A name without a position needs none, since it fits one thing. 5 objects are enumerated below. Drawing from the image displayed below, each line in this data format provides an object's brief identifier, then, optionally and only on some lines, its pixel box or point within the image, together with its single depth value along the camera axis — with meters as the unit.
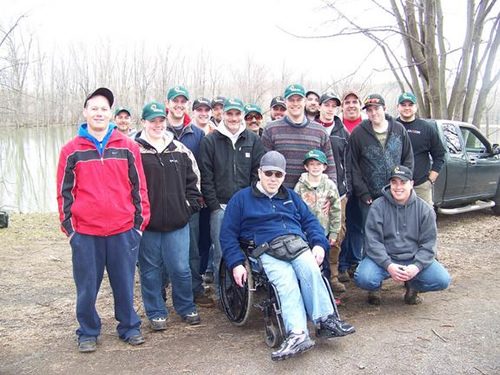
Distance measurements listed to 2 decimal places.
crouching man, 3.94
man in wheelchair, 3.24
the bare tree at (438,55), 8.79
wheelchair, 3.33
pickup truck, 6.91
